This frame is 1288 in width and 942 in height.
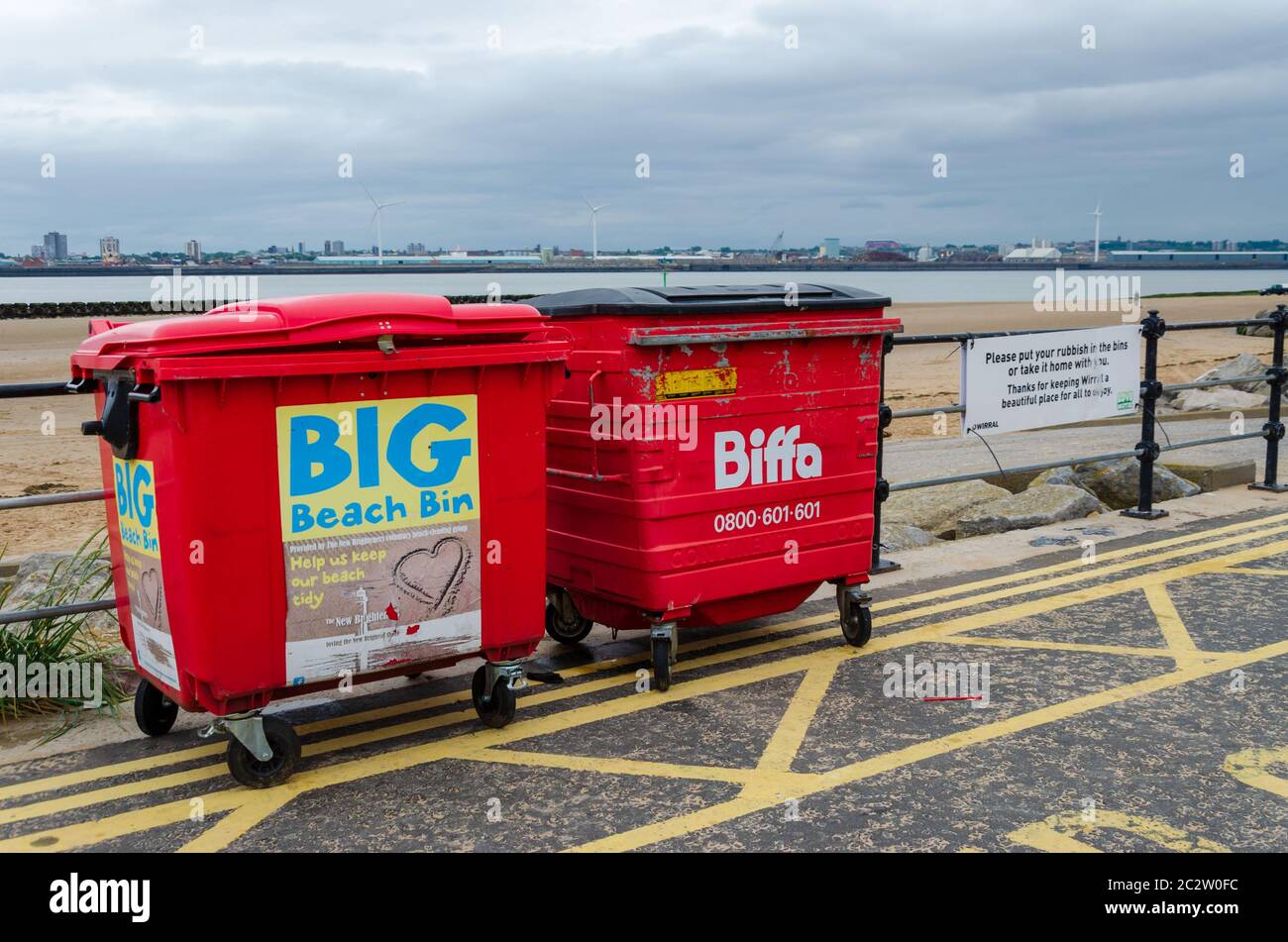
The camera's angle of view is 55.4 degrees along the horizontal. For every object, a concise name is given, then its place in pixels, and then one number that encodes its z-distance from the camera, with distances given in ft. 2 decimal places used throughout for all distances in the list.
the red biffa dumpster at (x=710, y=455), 16.88
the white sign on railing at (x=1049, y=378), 25.30
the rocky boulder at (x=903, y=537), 28.17
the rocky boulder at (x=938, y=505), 31.12
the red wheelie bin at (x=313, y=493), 13.17
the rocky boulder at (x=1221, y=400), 53.62
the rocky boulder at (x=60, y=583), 17.92
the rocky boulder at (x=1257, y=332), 104.28
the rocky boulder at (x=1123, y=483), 31.60
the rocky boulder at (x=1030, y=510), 29.07
